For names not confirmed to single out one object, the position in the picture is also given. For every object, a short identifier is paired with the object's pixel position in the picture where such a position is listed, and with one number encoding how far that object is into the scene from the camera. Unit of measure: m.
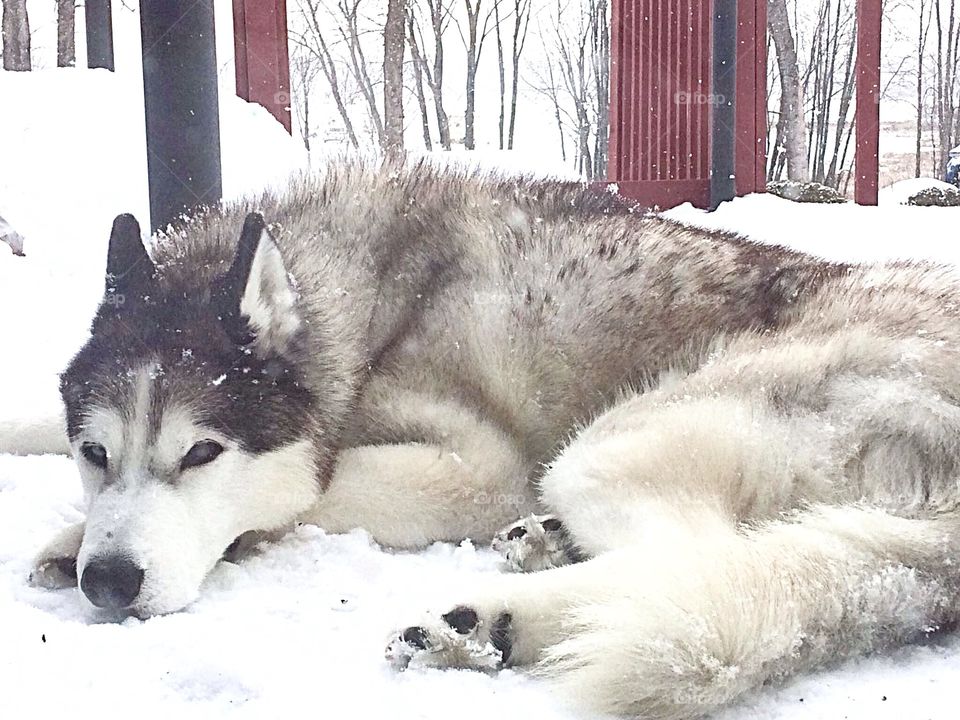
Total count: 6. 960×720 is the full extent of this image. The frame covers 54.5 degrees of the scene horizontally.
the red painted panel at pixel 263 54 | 8.64
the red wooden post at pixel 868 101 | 8.10
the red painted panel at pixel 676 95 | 8.55
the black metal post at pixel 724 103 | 7.55
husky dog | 1.45
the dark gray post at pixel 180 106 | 3.38
